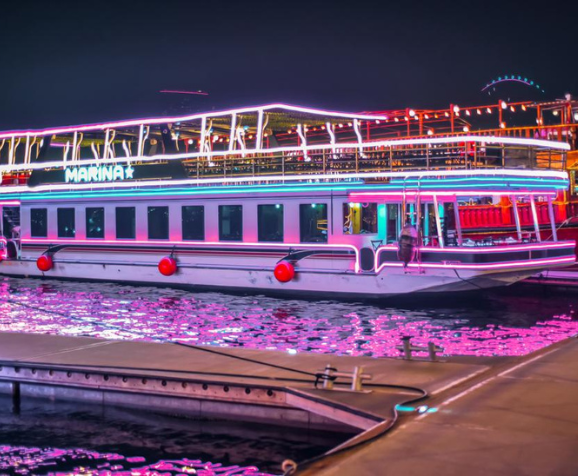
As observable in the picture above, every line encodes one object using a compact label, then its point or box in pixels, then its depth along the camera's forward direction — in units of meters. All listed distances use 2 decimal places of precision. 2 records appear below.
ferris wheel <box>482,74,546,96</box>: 33.19
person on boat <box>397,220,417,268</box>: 19.36
